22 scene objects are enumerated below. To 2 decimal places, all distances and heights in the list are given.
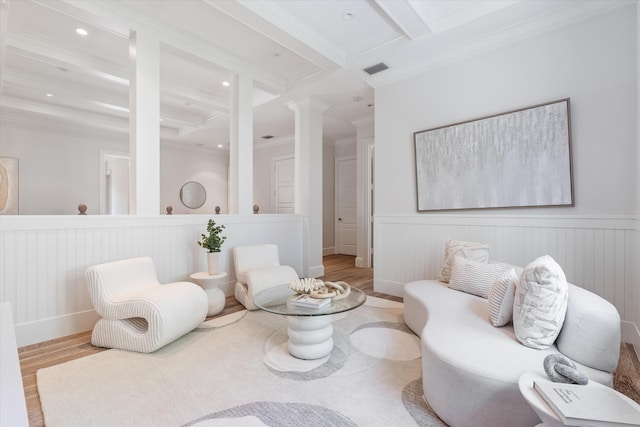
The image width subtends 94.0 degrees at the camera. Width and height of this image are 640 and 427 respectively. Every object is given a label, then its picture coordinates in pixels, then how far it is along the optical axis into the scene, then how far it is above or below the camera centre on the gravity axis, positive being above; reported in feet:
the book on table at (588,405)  3.05 -2.12
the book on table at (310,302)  6.75 -2.00
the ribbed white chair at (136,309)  7.08 -2.26
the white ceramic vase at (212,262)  10.41 -1.59
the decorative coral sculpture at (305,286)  7.37 -1.77
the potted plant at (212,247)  10.42 -1.07
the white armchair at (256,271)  10.30 -2.01
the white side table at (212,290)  9.88 -2.49
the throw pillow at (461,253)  8.67 -1.18
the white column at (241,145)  12.69 +3.06
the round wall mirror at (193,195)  24.76 +1.87
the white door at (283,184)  23.62 +2.53
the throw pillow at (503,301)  5.86 -1.75
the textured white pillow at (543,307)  4.92 -1.58
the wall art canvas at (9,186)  16.63 +1.83
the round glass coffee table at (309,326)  6.73 -2.61
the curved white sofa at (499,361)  4.24 -2.29
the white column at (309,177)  15.56 +2.06
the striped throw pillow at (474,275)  7.80 -1.68
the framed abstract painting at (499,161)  8.63 +1.70
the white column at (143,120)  9.68 +3.19
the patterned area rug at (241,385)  4.97 -3.33
